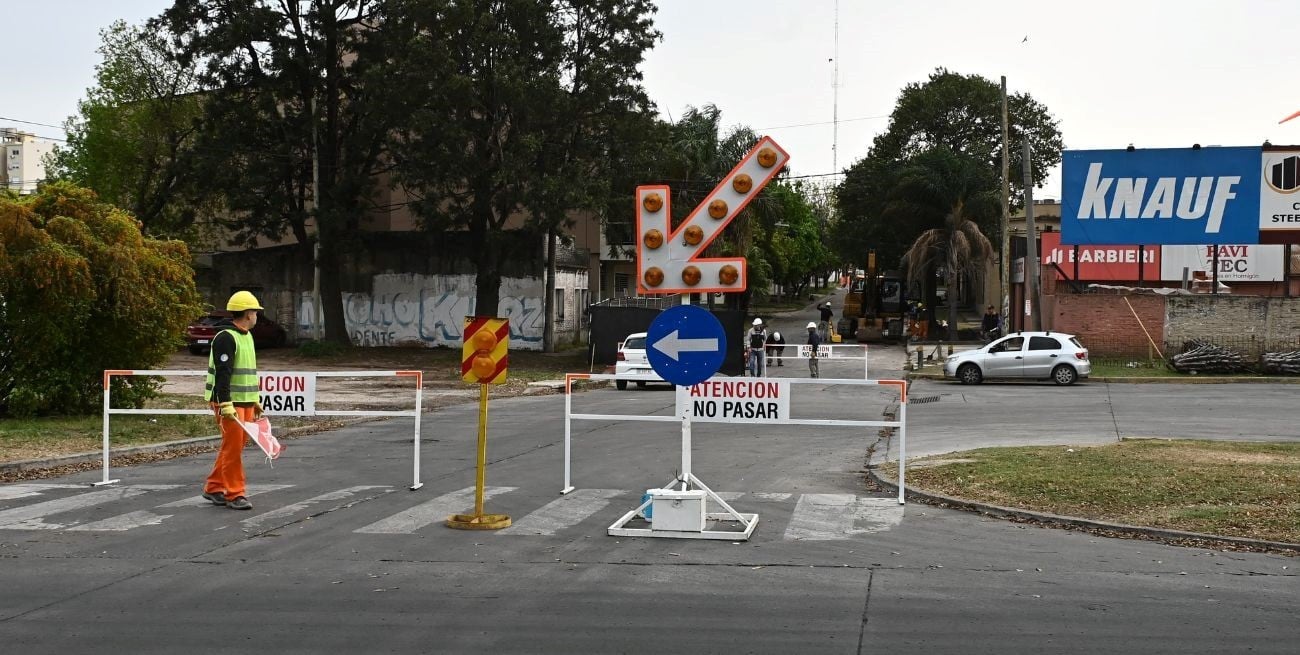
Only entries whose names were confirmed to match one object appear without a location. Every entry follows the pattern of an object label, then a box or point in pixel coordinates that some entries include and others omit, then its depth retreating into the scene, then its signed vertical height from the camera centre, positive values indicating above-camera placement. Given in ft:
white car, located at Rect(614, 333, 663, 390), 88.63 -2.68
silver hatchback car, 100.99 -2.57
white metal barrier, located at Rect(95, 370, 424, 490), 39.17 -2.58
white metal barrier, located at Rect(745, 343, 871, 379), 105.60 -2.32
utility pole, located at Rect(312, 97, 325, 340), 132.46 +6.41
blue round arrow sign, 30.48 -0.49
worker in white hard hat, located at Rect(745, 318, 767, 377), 99.66 -1.69
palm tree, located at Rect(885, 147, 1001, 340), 163.32 +18.82
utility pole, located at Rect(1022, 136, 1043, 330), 118.73 +6.95
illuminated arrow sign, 29.99 +2.39
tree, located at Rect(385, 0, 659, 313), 120.57 +23.11
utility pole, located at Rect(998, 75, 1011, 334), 130.21 +6.52
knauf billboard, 120.47 +14.35
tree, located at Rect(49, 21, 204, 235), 158.51 +26.25
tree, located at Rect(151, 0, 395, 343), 131.54 +23.54
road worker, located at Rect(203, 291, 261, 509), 34.37 -2.31
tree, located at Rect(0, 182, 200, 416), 55.42 +0.62
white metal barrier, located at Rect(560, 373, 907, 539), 31.24 -3.39
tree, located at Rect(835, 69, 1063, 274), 221.05 +39.17
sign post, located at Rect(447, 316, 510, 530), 31.94 -1.16
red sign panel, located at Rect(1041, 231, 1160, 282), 163.53 +9.76
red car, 130.52 -1.96
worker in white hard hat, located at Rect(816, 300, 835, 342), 156.35 +0.72
